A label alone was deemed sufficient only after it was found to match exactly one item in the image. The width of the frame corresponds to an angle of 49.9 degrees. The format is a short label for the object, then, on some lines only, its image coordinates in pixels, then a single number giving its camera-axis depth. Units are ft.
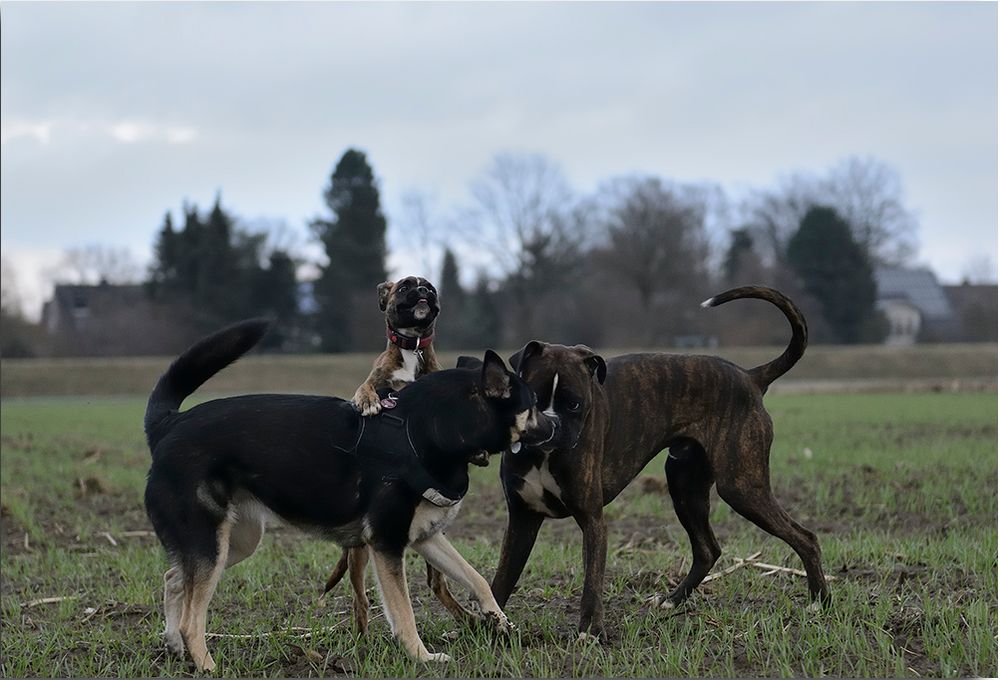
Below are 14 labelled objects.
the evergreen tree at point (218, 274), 209.15
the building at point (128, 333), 208.33
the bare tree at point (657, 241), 247.50
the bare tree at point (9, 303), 196.39
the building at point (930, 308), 225.15
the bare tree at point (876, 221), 261.44
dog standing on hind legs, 20.80
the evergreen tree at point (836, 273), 216.54
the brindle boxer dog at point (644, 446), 20.12
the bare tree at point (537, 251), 237.04
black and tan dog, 19.17
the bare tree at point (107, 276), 254.47
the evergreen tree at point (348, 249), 209.97
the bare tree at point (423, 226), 228.02
